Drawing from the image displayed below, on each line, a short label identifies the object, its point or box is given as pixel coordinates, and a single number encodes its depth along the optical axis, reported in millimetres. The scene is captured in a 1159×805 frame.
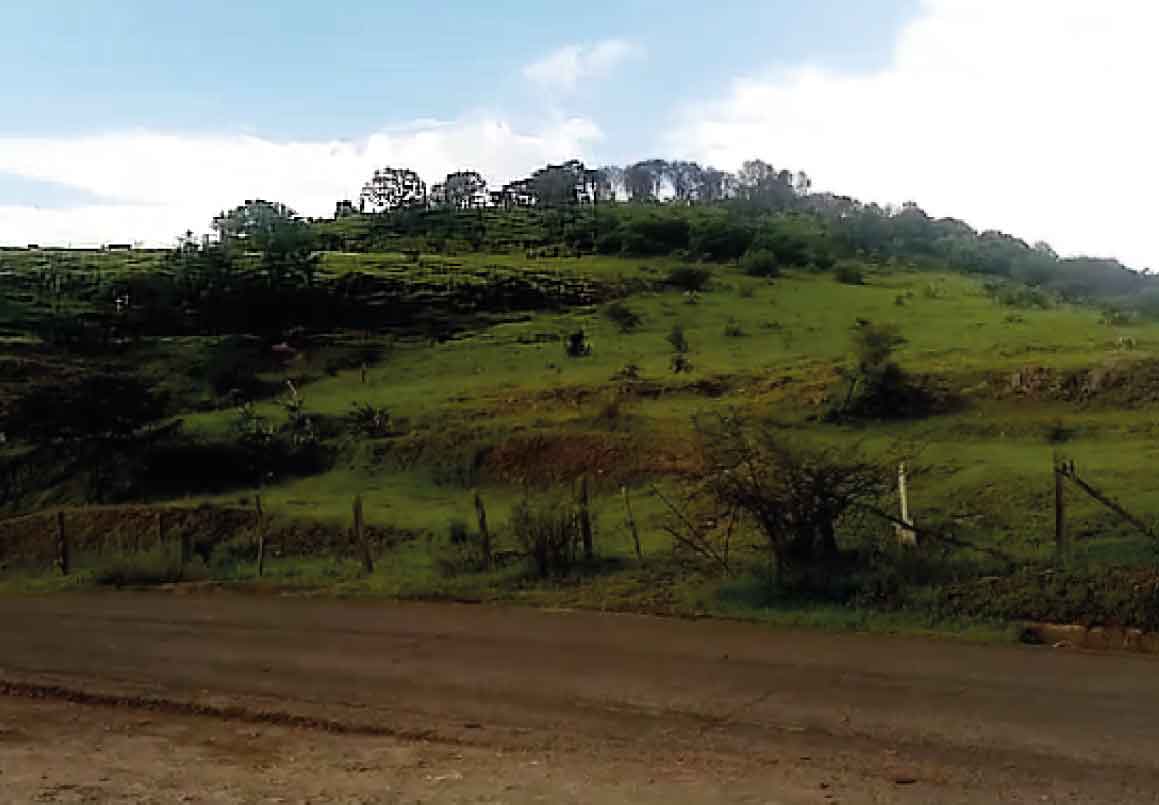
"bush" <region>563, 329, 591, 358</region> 48156
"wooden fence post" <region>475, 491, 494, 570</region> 17953
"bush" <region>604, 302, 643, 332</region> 55312
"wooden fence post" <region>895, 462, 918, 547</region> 14734
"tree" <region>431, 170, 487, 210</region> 124188
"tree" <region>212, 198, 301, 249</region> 72875
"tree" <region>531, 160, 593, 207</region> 122375
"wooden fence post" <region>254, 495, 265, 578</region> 20484
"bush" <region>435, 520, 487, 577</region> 18078
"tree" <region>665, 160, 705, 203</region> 142250
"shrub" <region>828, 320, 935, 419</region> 31359
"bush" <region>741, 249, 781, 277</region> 72062
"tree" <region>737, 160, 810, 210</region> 127344
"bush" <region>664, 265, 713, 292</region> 67188
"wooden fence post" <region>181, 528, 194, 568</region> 21219
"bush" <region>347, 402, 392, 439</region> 36688
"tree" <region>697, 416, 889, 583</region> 15000
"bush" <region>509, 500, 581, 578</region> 17047
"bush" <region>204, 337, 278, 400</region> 48094
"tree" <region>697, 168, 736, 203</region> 140125
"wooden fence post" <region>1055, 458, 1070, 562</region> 14523
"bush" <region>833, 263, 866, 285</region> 68500
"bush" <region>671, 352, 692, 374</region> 40906
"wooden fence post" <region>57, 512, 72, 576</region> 22359
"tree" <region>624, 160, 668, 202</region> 143750
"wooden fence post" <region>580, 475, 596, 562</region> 17344
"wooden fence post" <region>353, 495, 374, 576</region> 19297
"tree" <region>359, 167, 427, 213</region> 120962
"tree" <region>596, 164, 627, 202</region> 136375
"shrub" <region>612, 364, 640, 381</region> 39978
